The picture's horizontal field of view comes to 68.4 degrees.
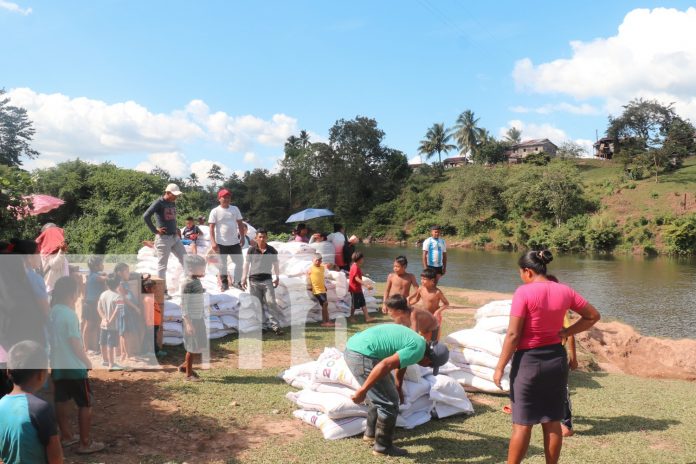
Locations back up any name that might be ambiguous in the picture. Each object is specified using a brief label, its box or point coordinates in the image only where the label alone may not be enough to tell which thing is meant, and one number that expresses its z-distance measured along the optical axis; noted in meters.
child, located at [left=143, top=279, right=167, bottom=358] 6.28
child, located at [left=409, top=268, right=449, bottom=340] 6.30
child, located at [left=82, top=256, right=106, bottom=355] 6.03
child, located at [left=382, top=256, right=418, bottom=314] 7.14
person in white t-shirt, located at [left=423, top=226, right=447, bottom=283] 8.73
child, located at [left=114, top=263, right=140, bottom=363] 5.94
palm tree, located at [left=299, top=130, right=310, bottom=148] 76.00
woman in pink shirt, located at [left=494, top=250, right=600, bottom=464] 3.32
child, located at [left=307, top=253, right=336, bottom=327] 8.46
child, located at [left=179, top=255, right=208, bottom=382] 5.49
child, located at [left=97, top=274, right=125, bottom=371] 5.89
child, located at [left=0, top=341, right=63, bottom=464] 2.48
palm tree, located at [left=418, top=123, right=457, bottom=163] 71.38
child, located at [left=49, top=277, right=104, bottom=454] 3.78
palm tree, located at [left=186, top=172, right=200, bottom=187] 72.21
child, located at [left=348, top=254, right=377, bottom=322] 8.79
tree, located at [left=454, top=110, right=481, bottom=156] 68.75
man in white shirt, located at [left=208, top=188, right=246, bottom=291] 7.94
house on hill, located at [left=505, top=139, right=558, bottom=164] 74.75
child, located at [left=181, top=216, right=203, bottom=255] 9.96
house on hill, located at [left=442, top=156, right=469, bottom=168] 79.82
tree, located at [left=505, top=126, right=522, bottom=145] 79.62
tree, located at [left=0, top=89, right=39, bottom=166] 40.19
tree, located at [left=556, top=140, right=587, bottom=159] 58.91
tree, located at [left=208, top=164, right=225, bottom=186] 75.12
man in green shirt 3.84
